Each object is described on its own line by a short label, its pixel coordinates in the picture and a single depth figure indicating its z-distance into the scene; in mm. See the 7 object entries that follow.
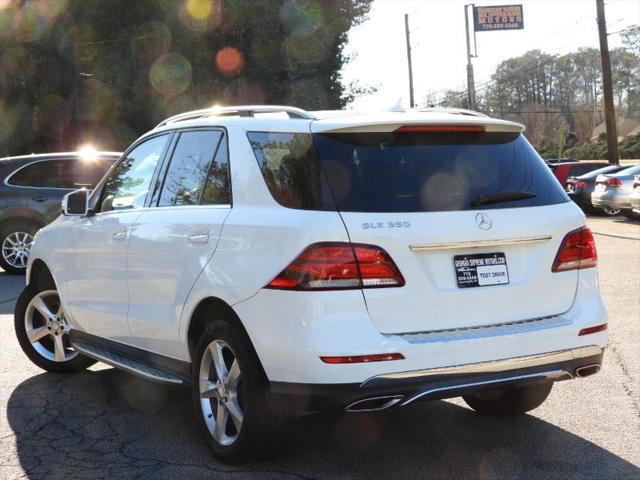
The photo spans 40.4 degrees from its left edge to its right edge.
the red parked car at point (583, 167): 28547
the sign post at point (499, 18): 59750
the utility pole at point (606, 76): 32312
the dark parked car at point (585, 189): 24734
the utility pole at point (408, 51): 57728
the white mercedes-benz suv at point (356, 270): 3891
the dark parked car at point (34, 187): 13469
